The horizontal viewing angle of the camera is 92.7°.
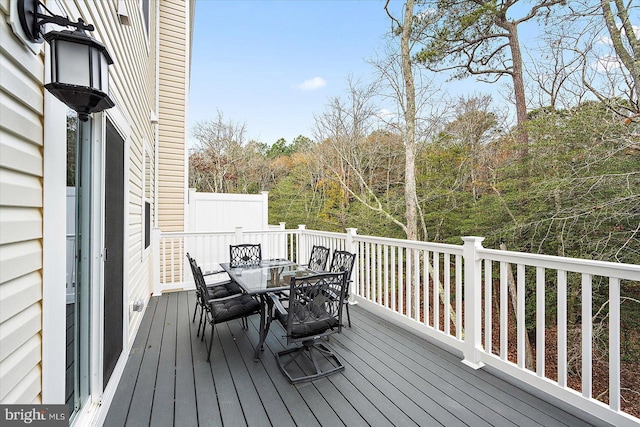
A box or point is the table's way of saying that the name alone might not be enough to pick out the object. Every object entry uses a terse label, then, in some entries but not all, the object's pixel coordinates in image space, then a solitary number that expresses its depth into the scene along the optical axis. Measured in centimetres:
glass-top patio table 295
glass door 169
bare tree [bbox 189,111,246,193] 1433
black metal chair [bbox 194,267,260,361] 295
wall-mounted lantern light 115
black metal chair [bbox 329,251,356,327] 375
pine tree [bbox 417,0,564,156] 770
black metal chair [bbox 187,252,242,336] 357
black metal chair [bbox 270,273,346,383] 253
